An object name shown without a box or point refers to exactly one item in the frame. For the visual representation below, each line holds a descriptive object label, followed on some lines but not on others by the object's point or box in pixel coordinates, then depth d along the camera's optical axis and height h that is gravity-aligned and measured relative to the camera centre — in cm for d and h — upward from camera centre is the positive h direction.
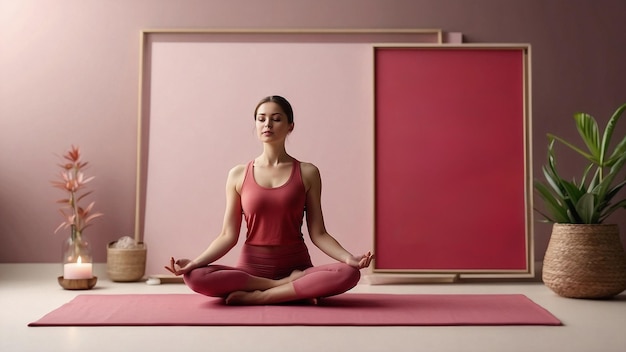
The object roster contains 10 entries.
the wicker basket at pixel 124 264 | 390 -37
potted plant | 330 -16
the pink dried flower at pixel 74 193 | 395 +3
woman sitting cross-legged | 288 -17
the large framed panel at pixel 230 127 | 410 +45
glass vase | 354 -32
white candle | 354 -37
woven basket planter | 329 -29
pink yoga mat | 257 -45
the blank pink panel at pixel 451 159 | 402 +26
